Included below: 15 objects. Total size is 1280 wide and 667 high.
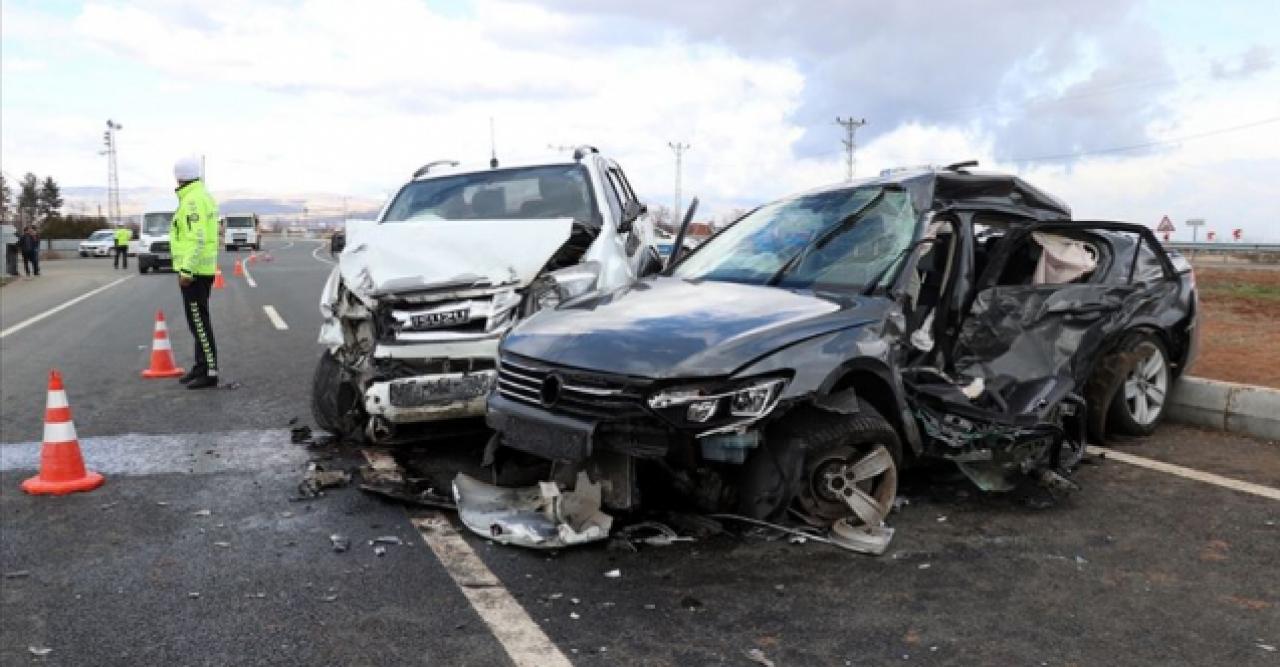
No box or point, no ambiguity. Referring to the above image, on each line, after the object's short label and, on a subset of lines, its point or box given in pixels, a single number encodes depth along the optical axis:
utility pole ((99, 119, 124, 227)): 92.31
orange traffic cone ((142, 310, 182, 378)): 9.05
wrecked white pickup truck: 5.27
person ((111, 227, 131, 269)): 33.06
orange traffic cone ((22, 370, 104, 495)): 5.22
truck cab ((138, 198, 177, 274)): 28.59
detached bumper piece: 4.13
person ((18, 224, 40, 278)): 28.36
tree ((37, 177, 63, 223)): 102.36
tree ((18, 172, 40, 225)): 93.94
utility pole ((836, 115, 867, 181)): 85.06
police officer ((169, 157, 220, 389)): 8.47
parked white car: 50.84
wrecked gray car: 3.90
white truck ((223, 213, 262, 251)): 52.91
